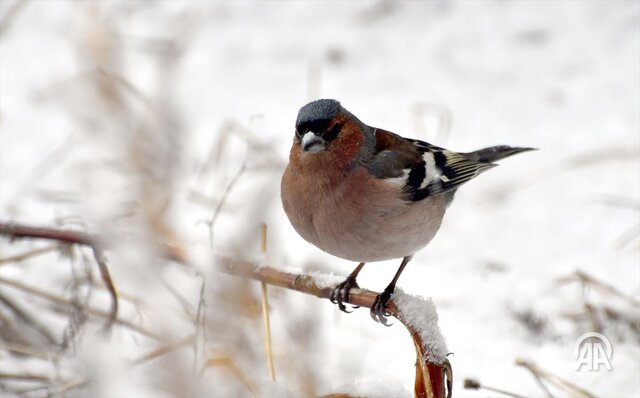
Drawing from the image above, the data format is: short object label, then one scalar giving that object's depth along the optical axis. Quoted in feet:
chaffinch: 17.79
